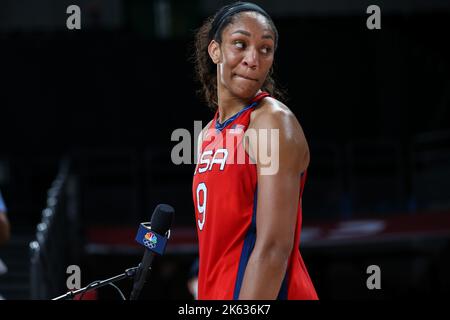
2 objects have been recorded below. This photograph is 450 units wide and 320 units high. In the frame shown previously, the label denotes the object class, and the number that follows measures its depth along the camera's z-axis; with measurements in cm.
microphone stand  537
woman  512
